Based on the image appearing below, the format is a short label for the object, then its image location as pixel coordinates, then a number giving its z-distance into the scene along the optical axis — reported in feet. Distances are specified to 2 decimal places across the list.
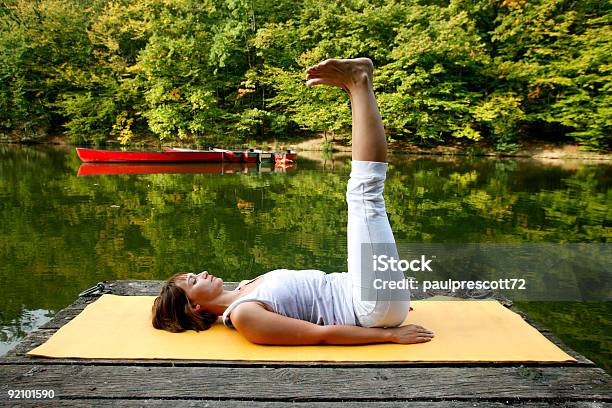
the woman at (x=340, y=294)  5.92
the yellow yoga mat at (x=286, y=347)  5.65
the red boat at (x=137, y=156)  41.11
